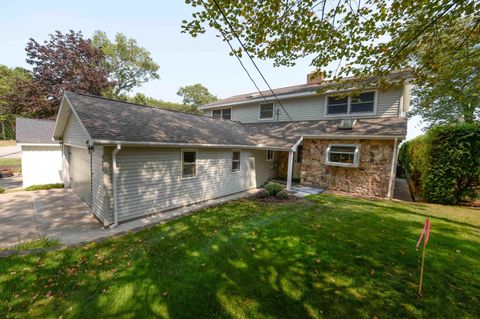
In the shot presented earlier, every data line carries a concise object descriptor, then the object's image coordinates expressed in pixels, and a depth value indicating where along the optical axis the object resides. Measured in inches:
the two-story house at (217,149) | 236.8
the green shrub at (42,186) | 384.4
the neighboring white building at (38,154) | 414.0
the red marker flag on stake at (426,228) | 118.8
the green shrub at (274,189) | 359.9
